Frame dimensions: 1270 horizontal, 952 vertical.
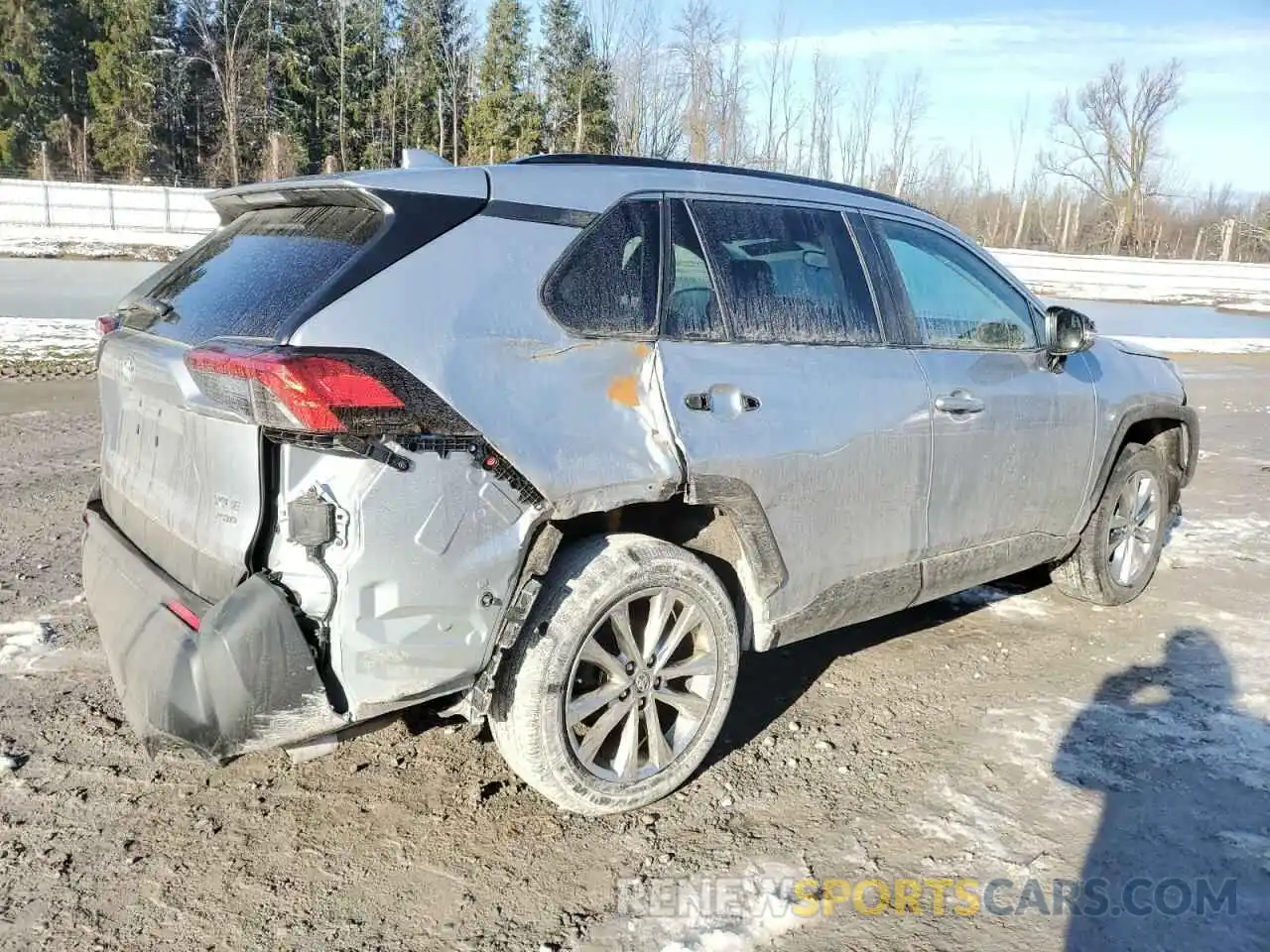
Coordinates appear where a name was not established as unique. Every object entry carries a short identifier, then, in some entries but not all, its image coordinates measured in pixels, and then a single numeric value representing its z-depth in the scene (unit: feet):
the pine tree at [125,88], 160.86
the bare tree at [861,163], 149.28
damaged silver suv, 8.44
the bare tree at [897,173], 152.05
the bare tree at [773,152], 130.31
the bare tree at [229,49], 160.04
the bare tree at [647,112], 118.52
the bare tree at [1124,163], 184.03
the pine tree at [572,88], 142.92
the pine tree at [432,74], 164.04
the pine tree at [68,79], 160.86
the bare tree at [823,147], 140.26
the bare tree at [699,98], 116.67
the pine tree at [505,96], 152.76
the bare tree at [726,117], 117.80
